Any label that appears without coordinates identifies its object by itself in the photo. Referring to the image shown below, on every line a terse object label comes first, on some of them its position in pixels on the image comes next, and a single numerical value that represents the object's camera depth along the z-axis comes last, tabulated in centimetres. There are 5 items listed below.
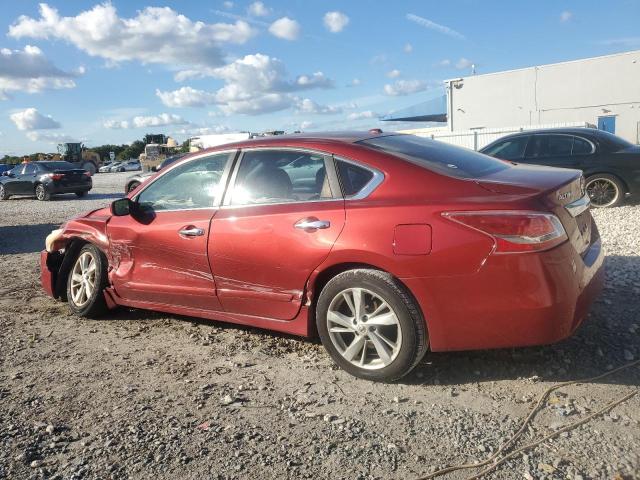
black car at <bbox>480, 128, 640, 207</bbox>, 918
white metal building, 2691
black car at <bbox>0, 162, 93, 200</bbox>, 2067
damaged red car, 299
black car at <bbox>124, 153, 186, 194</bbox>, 1811
